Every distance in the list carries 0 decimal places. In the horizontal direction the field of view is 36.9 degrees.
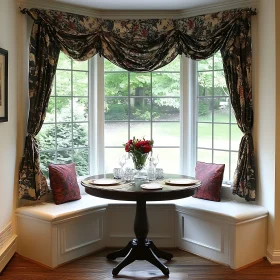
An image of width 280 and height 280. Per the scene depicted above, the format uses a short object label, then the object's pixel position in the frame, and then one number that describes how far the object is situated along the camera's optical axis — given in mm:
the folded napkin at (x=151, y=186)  3631
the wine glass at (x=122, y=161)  4219
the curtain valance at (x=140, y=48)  4246
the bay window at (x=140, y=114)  4695
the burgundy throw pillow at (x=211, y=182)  4410
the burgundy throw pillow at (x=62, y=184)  4282
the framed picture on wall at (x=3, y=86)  3771
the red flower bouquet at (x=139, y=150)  3980
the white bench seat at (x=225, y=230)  3904
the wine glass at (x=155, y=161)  4191
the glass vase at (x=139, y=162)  4043
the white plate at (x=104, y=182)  3820
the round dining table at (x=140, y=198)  3582
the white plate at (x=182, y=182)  3826
